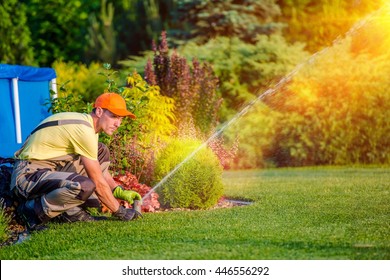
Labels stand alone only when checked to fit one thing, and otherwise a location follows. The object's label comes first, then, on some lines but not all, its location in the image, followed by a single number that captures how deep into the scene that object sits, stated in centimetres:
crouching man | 777
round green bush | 894
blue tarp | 1079
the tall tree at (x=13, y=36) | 1823
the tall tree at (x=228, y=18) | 1905
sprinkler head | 831
